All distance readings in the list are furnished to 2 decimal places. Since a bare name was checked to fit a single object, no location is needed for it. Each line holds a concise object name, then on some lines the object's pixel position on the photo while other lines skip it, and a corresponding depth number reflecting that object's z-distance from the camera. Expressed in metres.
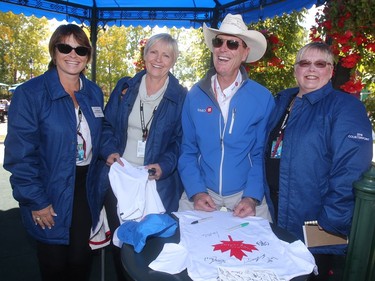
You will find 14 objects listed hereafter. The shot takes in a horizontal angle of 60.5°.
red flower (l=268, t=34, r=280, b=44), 4.80
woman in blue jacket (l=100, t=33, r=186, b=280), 2.50
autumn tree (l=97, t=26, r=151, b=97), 22.22
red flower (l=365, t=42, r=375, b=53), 2.53
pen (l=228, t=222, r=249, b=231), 1.81
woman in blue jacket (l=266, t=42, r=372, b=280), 1.84
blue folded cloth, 1.61
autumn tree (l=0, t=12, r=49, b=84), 22.23
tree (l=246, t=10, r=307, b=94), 7.67
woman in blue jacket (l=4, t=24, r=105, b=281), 2.06
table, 1.39
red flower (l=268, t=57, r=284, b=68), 4.90
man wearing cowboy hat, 2.37
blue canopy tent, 6.62
